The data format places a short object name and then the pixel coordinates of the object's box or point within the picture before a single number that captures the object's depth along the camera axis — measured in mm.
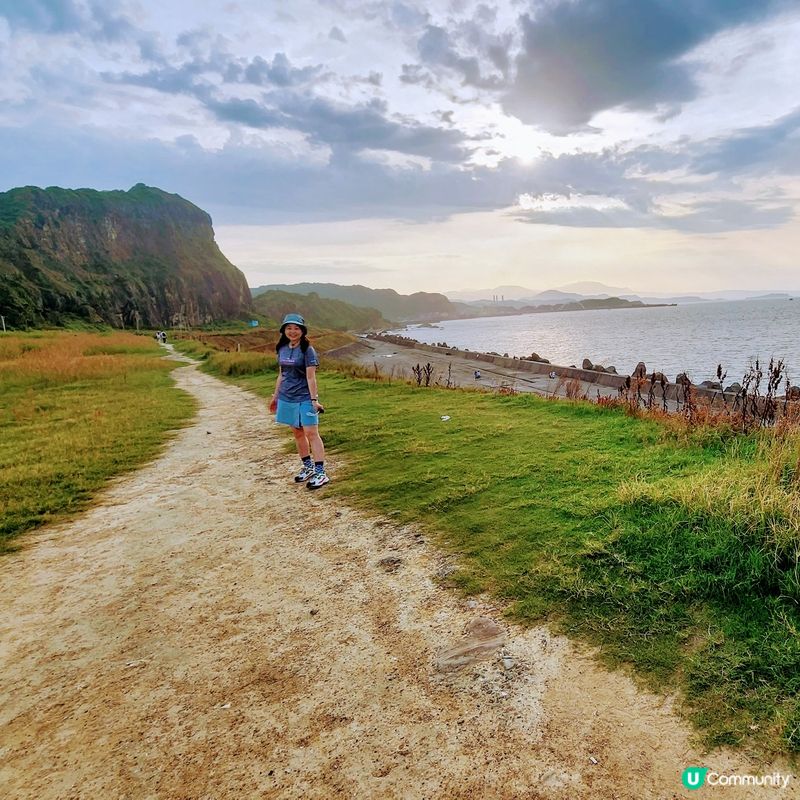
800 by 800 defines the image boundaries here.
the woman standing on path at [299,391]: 6637
